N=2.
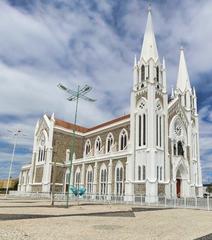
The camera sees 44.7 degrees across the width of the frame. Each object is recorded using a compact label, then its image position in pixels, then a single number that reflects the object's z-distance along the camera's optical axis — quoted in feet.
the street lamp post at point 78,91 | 79.76
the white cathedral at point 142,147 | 116.16
